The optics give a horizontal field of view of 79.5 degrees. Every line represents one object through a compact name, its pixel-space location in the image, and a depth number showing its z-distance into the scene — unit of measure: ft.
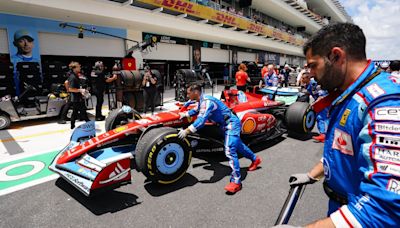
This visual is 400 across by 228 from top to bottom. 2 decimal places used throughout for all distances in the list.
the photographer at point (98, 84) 24.29
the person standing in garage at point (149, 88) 27.14
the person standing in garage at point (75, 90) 20.16
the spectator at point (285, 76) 60.51
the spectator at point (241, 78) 30.25
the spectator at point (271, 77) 29.07
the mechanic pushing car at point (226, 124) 10.65
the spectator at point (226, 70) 80.38
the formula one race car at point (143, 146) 8.79
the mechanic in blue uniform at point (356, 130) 2.68
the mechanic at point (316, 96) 16.75
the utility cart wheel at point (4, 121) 20.31
